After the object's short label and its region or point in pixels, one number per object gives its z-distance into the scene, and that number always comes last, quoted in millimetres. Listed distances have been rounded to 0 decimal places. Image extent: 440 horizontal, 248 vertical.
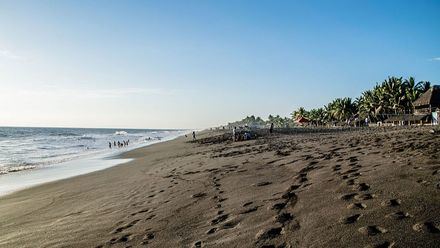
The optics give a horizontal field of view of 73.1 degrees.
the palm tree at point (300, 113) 118038
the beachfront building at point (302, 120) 68981
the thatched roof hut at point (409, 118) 42244
